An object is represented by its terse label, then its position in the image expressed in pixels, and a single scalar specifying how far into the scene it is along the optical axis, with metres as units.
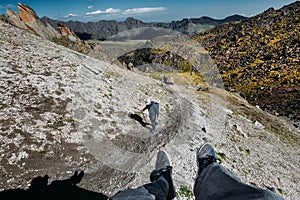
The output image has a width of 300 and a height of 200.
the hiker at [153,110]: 9.34
